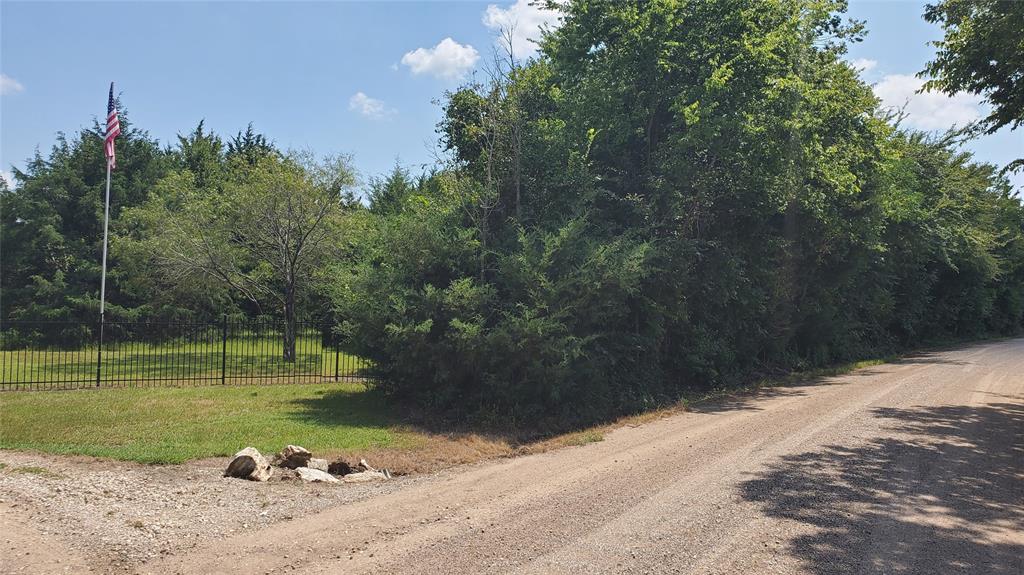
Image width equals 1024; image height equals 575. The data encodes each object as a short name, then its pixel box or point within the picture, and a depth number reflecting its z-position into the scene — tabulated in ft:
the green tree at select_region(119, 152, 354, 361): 59.52
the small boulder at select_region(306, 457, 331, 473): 24.35
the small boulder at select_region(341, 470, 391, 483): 23.49
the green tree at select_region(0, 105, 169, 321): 90.48
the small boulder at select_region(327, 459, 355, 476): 24.77
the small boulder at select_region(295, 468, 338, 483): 22.77
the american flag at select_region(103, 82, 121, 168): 59.41
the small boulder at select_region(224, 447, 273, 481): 22.40
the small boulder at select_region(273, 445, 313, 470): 24.34
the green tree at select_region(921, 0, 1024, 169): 28.89
